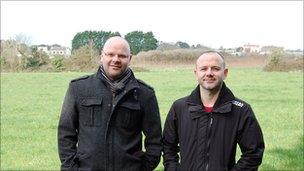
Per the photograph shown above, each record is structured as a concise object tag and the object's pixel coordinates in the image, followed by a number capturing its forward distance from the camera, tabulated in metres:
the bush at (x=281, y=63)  57.31
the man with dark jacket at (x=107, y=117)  4.49
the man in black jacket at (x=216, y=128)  4.45
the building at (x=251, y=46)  114.24
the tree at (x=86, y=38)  69.88
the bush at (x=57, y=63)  60.22
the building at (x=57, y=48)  113.89
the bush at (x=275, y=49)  60.85
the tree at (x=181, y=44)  76.19
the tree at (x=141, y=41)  78.88
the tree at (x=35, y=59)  61.17
